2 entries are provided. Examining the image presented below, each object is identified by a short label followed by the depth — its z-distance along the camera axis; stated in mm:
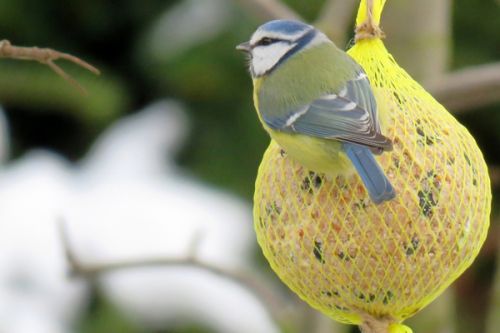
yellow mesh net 5344
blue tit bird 5266
